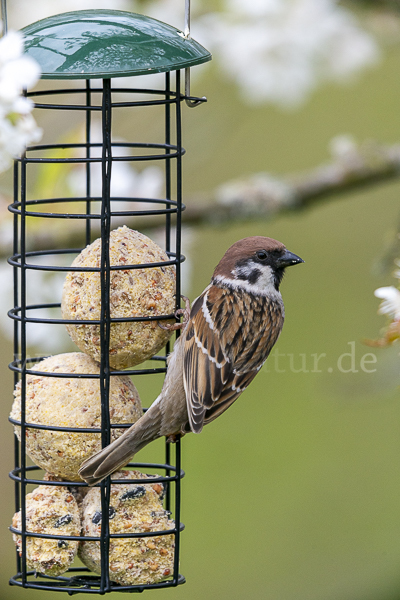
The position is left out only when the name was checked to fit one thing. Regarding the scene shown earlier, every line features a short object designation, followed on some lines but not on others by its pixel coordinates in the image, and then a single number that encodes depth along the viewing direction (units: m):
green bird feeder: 5.98
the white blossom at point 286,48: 9.86
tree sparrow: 6.73
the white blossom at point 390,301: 5.01
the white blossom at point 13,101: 4.29
